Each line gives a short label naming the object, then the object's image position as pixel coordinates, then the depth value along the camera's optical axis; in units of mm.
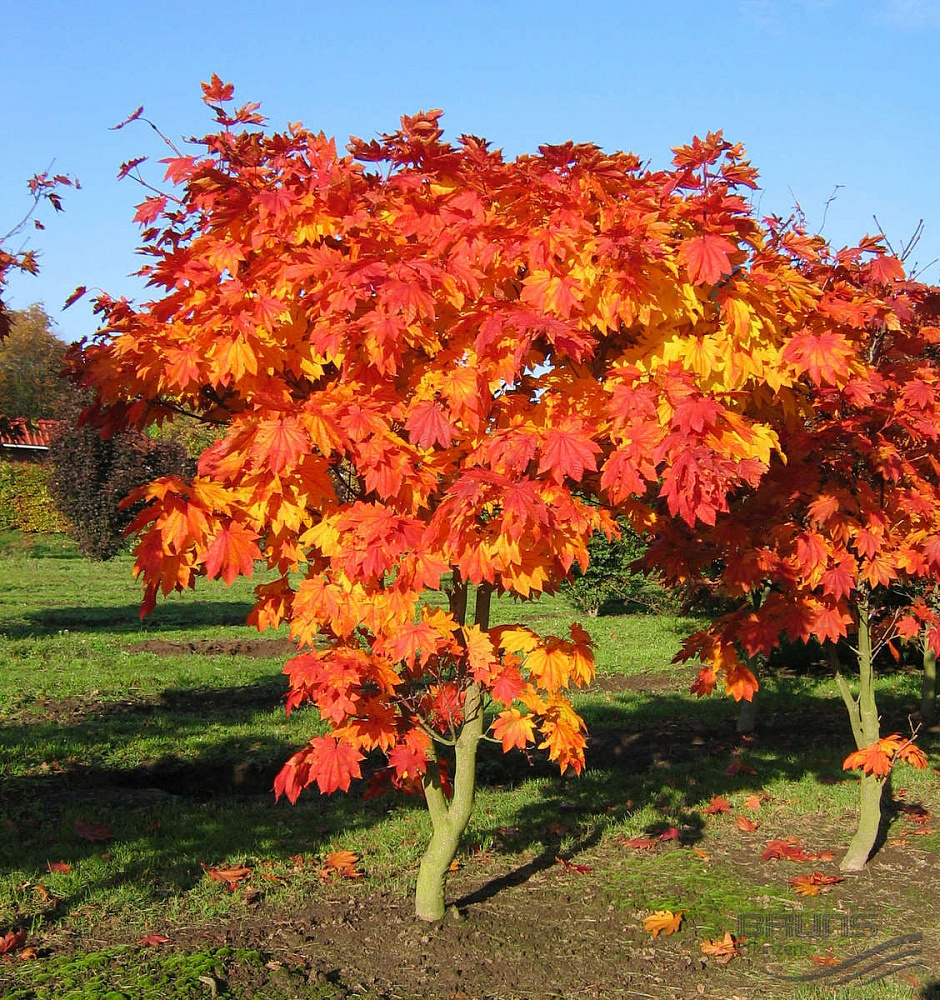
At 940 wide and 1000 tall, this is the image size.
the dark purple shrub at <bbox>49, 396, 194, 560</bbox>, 18531
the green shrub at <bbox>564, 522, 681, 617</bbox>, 14550
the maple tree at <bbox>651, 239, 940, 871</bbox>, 4504
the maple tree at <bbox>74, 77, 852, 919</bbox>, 3322
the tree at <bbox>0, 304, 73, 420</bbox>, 46219
